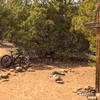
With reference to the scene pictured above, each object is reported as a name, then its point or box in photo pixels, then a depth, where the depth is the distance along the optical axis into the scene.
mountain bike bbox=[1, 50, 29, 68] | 12.77
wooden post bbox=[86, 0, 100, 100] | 5.64
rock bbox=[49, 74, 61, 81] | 10.01
